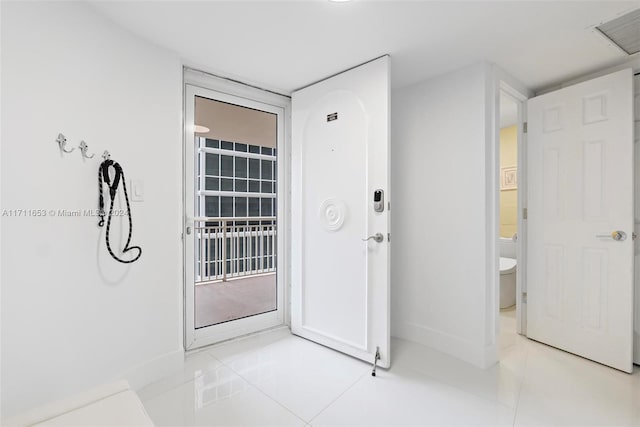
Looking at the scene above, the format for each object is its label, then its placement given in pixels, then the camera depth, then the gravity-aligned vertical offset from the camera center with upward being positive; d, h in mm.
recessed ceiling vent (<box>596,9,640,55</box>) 1678 +1095
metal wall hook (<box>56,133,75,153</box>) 1558 +365
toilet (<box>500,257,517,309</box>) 3396 -875
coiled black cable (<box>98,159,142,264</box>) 1719 +149
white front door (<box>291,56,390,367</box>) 2143 -4
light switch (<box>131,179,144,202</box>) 1881 +136
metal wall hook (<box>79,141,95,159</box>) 1647 +348
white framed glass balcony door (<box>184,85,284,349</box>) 2391 +127
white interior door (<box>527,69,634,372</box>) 2090 -57
